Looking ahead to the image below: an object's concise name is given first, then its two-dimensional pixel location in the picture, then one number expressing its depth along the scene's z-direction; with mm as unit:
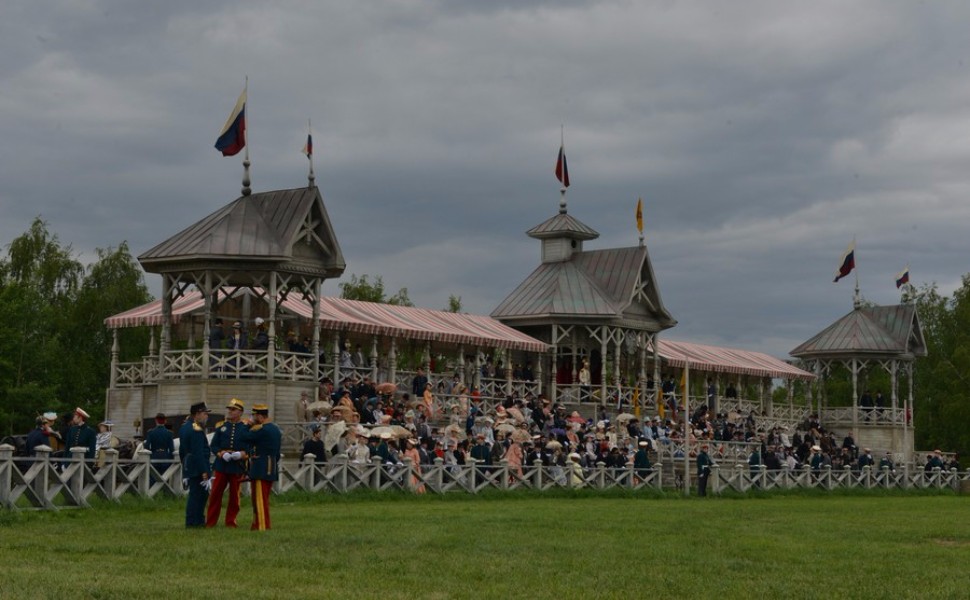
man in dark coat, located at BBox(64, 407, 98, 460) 24750
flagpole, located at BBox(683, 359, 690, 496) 36447
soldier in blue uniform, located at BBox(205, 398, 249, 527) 19094
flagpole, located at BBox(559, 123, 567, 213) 58344
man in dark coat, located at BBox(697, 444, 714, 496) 36781
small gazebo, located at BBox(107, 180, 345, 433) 36844
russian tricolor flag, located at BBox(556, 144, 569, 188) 57562
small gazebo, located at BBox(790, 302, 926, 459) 62312
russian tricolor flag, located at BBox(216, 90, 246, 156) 38781
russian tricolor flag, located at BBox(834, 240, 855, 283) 64938
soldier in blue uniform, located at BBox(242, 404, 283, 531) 19031
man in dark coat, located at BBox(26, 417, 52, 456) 24281
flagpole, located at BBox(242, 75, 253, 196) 40094
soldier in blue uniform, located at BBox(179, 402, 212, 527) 19234
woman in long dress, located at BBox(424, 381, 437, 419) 37869
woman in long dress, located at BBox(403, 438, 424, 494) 30795
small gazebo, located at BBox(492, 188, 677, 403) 51469
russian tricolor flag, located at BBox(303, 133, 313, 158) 40531
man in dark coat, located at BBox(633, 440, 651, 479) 37656
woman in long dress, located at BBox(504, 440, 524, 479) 35153
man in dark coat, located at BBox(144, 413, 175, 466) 25698
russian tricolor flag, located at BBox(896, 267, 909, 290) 67625
